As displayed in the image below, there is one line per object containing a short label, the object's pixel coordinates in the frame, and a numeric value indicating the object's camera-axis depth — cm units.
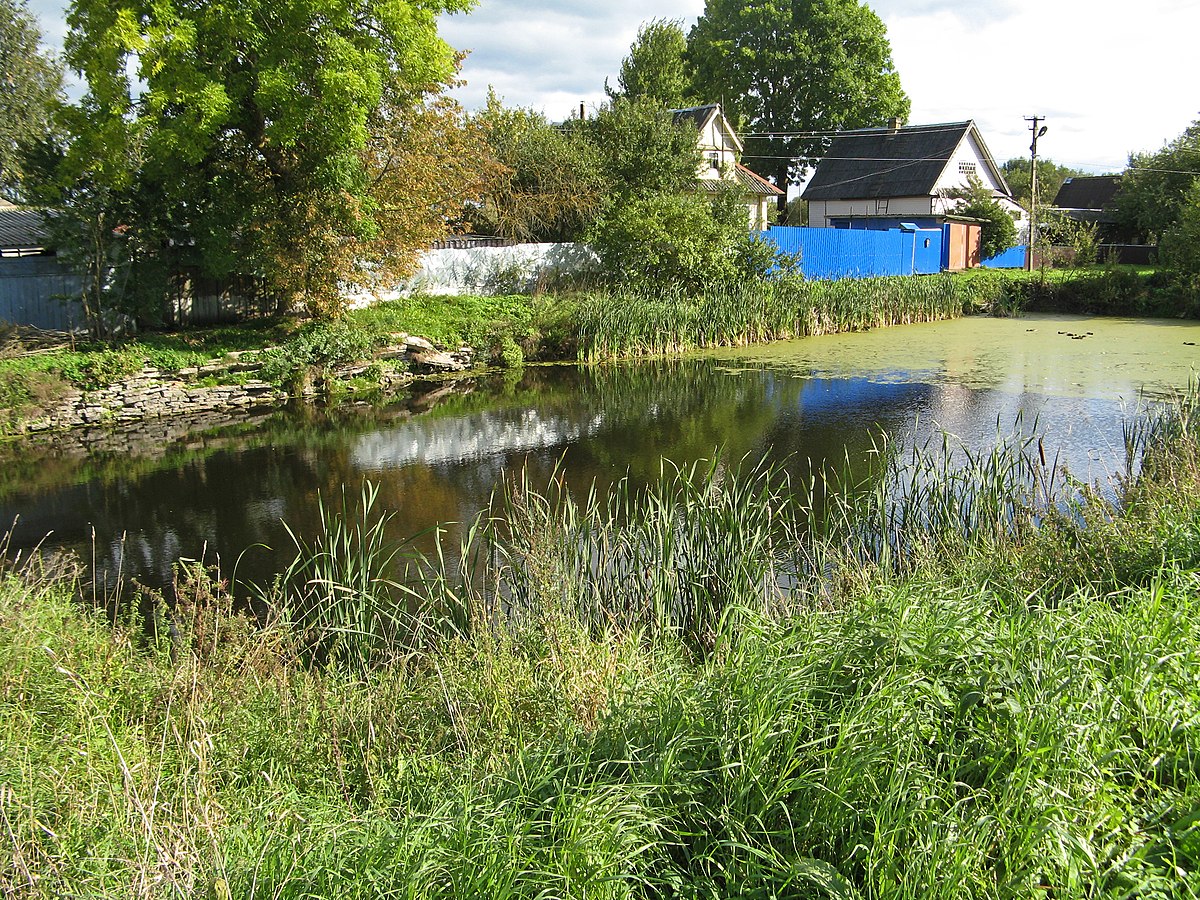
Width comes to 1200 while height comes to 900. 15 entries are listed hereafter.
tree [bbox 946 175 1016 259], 3494
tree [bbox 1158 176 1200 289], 2508
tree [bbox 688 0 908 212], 4681
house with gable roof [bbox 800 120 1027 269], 3778
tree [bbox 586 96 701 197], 2577
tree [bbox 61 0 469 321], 1561
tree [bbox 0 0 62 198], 2956
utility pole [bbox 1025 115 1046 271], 3478
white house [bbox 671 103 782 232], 3297
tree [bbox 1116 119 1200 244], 3519
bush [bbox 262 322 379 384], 1728
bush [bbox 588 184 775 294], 2222
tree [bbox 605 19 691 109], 3806
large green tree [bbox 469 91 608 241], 2519
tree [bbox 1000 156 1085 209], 5650
